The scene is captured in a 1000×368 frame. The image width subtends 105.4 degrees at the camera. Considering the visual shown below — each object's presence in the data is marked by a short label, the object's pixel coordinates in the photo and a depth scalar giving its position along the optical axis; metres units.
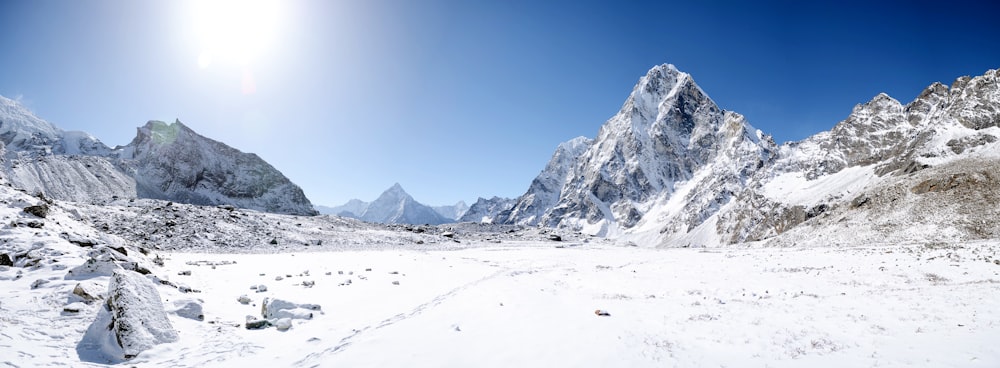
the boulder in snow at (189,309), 12.20
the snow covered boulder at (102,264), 12.72
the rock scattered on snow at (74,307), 10.47
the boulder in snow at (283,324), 11.88
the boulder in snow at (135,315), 9.38
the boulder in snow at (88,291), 11.30
